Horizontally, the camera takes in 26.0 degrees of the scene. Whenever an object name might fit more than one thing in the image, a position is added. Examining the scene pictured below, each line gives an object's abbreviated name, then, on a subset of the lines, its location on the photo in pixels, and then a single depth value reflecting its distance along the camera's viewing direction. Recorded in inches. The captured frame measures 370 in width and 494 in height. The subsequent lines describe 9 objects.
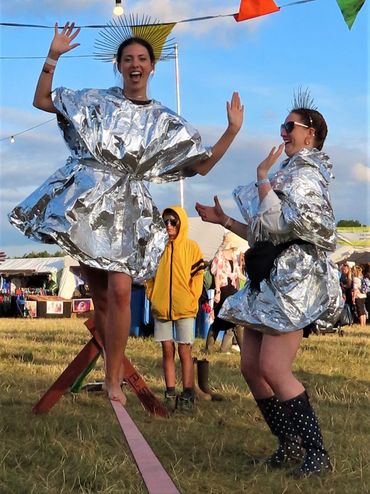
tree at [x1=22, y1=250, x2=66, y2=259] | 2652.6
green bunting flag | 204.1
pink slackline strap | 62.8
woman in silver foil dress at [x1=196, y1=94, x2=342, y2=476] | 145.2
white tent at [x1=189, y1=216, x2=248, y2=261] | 870.4
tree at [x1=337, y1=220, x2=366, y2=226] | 2284.4
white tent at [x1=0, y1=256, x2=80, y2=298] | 1171.9
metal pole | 964.4
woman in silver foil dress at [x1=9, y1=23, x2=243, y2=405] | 161.5
